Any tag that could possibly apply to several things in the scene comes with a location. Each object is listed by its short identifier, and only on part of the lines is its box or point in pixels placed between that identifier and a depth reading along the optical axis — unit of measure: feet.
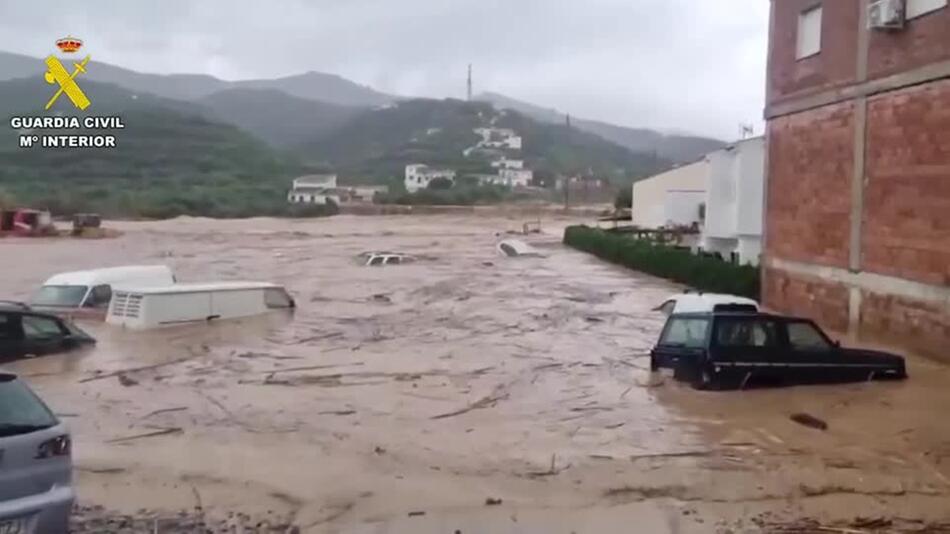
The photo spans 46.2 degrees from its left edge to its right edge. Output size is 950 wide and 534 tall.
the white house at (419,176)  551.59
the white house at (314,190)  449.89
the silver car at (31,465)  22.70
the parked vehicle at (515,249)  196.03
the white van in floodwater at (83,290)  85.97
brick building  64.18
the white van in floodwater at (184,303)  82.02
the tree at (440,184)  528.63
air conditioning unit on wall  67.26
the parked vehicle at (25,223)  250.23
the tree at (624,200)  338.54
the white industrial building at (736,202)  119.34
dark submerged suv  53.16
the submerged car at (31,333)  63.16
